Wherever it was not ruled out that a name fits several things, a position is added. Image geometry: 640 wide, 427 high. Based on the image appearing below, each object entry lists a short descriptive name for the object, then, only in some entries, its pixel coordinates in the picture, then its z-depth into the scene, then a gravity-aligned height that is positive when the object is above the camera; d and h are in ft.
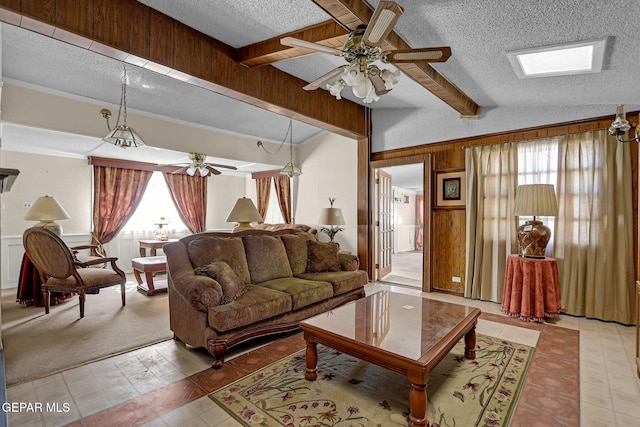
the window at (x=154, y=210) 21.98 -0.31
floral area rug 6.10 -4.06
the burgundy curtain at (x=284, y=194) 24.16 +1.03
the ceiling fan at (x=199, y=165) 18.44 +2.46
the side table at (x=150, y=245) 18.54 -2.35
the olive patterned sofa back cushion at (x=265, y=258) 11.50 -1.93
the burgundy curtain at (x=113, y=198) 19.66 +0.50
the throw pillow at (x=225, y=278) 8.88 -2.06
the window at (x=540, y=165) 12.82 +1.92
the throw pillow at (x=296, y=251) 12.95 -1.84
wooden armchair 11.66 -2.38
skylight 7.38 +3.95
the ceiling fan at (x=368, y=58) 6.52 +3.36
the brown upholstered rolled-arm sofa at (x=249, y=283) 8.43 -2.62
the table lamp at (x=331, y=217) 17.98 -0.52
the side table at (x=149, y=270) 15.02 -3.13
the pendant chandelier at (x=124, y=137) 11.84 +2.61
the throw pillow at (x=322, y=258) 13.25 -2.12
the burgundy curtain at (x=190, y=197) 23.36 +0.66
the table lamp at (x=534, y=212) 11.27 -0.05
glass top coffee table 5.80 -2.80
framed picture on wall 15.43 +1.03
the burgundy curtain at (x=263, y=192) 26.04 +1.26
